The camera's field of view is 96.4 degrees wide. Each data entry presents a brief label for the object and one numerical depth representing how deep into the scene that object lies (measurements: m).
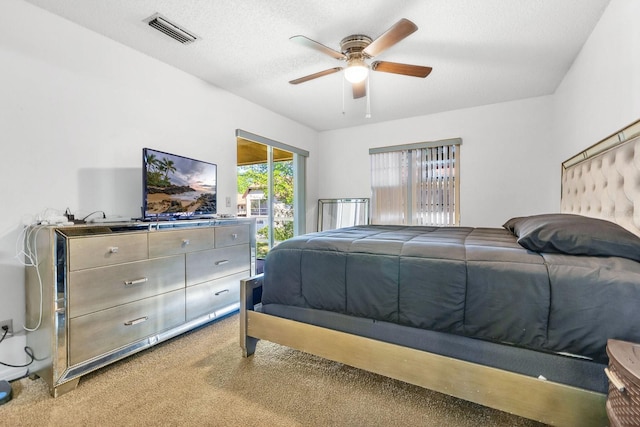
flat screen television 2.16
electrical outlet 1.78
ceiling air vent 2.04
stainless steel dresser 1.62
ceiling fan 1.99
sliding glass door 3.97
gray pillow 1.27
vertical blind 3.97
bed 1.16
